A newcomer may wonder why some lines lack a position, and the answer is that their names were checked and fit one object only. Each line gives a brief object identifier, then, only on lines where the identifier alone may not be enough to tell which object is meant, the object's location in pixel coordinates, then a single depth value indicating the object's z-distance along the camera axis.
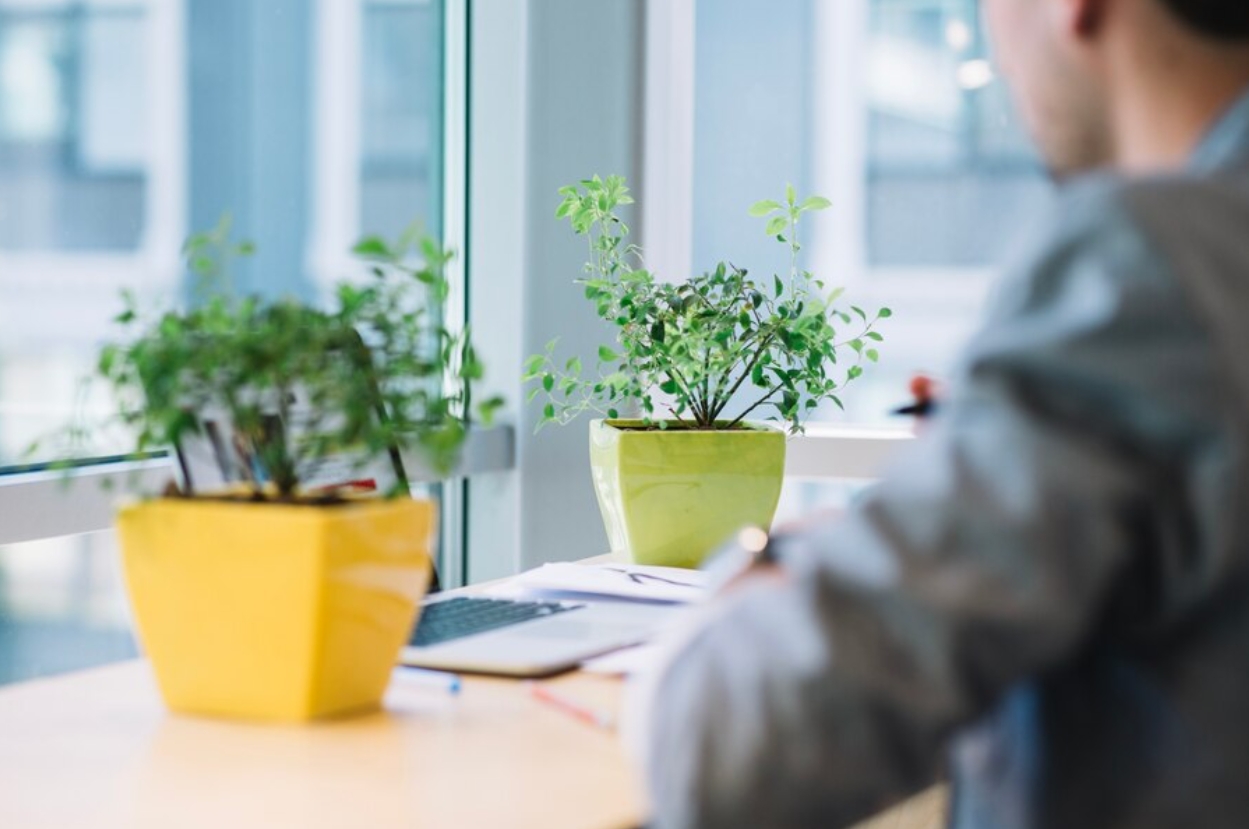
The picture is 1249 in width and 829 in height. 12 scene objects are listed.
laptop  1.76
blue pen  1.78
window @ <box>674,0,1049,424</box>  3.23
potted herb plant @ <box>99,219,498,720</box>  1.69
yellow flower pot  1.68
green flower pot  2.18
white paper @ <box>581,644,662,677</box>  1.81
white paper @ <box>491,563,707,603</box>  2.02
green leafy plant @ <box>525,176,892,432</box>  2.21
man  1.34
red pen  1.71
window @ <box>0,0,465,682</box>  2.41
